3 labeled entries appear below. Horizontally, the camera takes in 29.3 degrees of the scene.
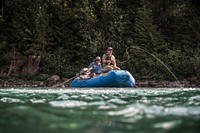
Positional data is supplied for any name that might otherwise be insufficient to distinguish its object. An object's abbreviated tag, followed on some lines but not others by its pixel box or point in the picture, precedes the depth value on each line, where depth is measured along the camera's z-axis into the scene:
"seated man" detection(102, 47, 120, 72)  16.53
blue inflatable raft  14.95
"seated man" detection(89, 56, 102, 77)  16.84
